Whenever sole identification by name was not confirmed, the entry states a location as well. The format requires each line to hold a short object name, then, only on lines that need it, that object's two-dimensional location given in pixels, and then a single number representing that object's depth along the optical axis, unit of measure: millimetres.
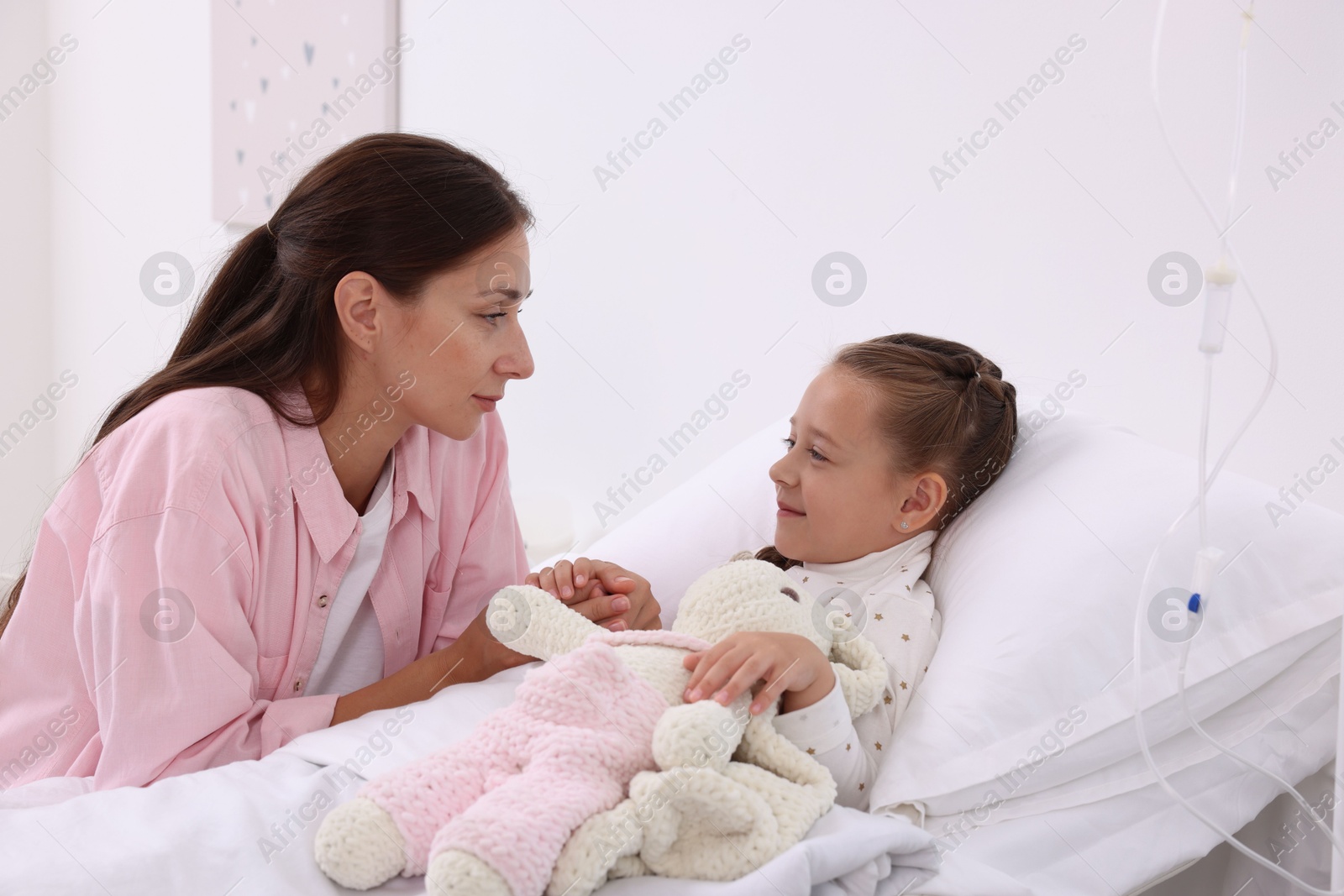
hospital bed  932
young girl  1297
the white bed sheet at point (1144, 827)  1030
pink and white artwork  2719
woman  1127
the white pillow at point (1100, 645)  1074
